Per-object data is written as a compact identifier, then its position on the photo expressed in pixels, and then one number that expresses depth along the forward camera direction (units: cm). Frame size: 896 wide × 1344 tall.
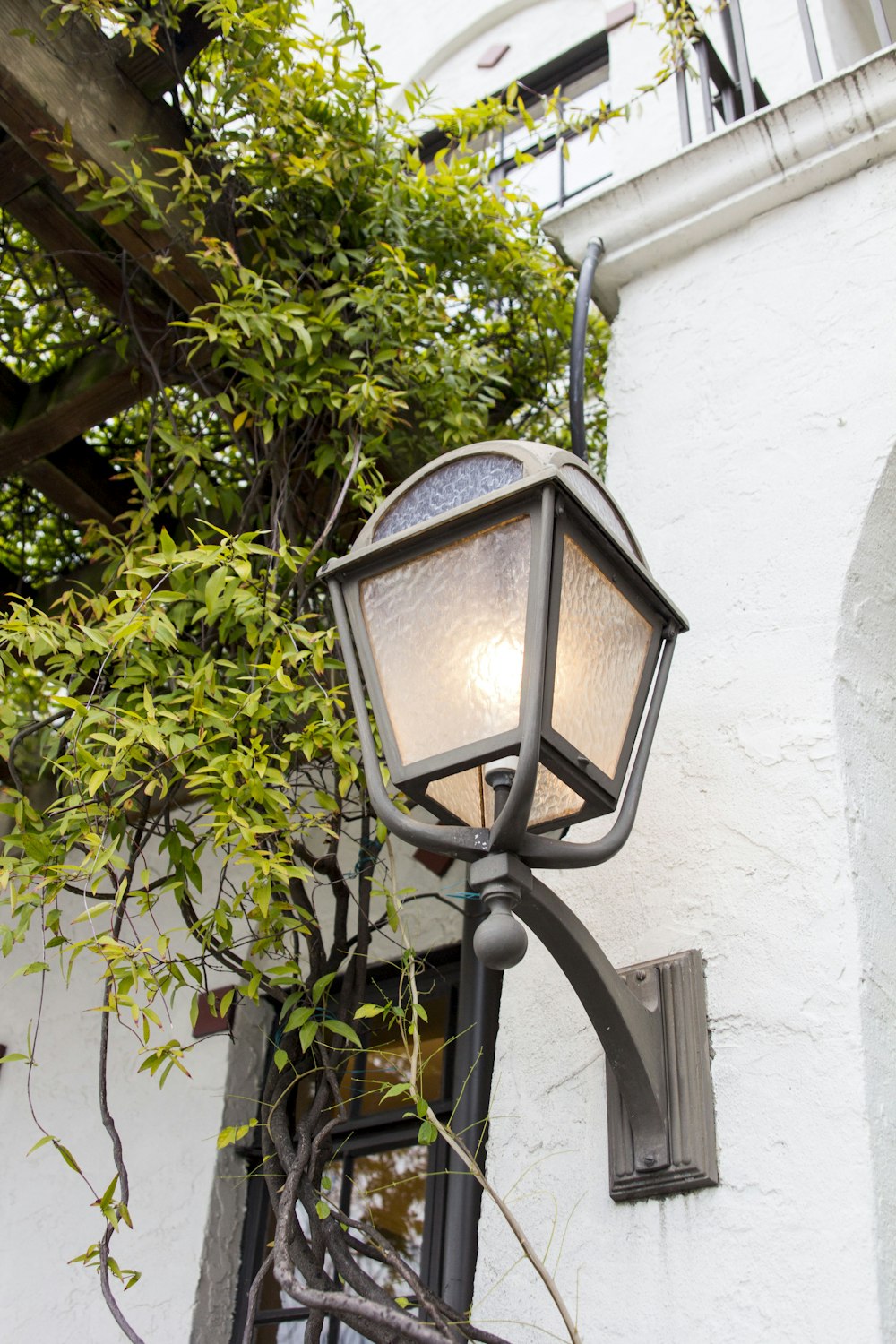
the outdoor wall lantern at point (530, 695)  143
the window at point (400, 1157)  252
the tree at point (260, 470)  215
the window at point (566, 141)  452
